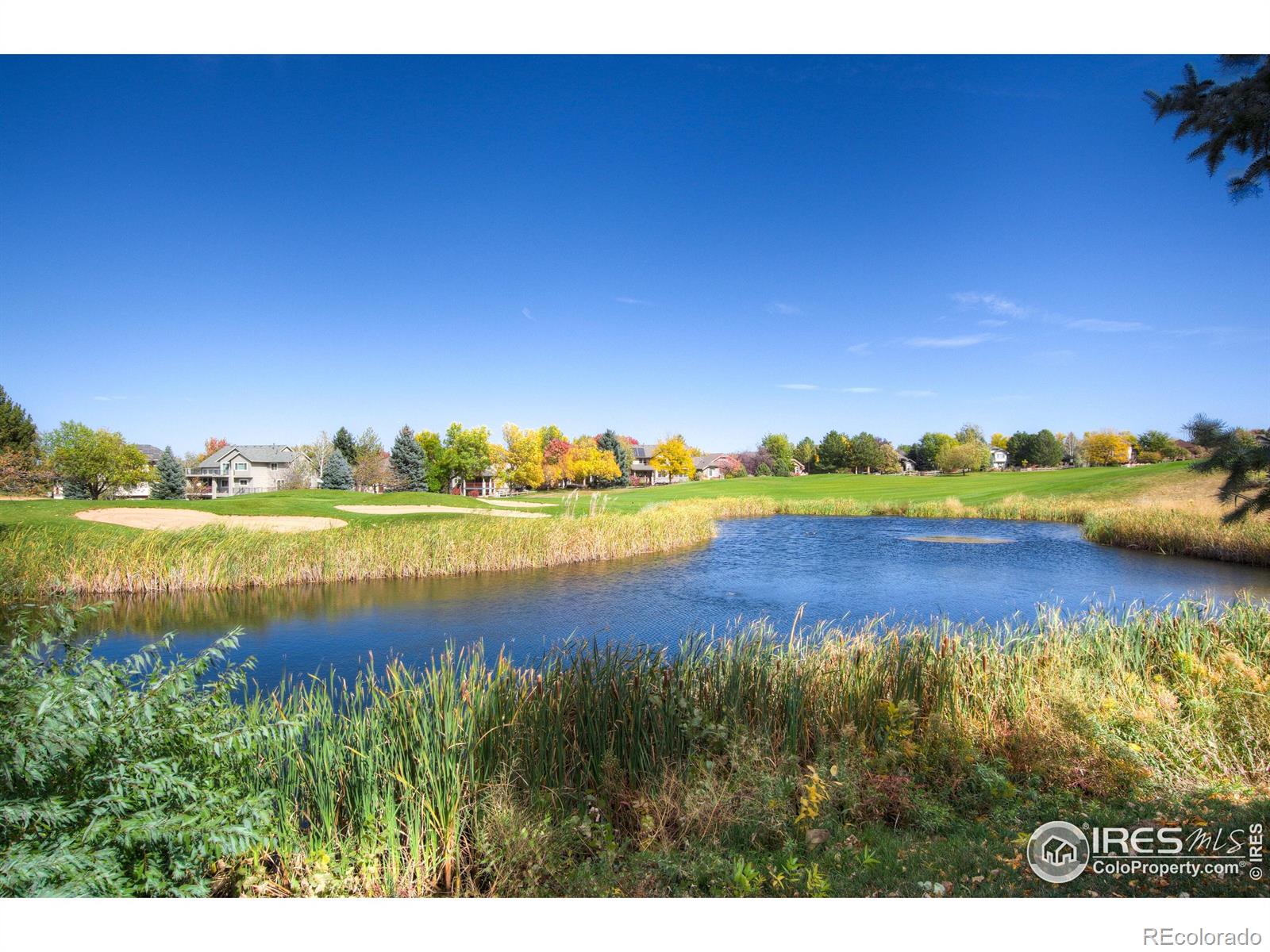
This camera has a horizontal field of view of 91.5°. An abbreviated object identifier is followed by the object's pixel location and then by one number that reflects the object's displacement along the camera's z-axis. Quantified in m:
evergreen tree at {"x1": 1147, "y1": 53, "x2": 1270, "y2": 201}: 2.70
